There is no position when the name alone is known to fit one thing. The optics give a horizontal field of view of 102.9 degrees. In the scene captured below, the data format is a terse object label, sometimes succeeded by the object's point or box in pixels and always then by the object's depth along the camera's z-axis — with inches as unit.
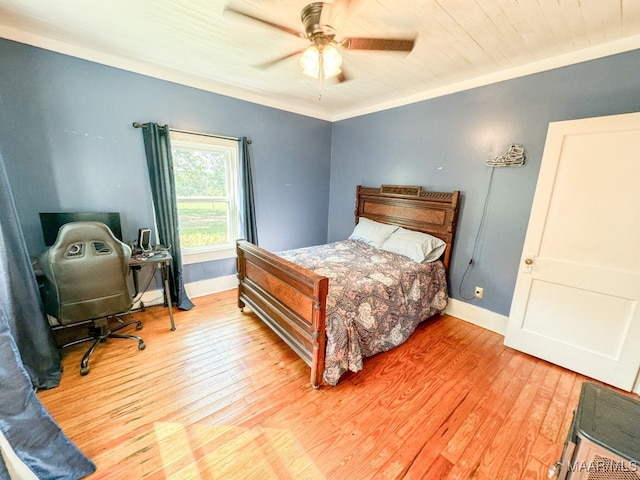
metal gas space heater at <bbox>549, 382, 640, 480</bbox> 34.2
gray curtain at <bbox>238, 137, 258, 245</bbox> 129.6
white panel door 72.5
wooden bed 72.4
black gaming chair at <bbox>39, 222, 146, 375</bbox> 70.4
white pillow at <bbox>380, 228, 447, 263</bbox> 112.7
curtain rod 102.8
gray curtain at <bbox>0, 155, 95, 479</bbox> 41.5
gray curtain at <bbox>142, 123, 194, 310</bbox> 105.3
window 119.6
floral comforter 73.5
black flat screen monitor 87.8
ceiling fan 54.1
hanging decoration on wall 95.1
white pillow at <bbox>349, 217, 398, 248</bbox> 130.1
